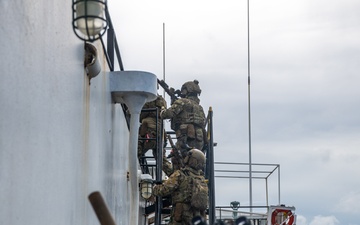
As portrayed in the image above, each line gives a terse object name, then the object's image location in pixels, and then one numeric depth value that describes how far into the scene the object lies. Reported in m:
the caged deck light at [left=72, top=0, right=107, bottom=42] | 3.76
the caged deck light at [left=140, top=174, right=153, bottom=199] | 10.93
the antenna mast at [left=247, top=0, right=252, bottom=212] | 14.27
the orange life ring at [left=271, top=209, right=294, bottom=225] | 13.82
